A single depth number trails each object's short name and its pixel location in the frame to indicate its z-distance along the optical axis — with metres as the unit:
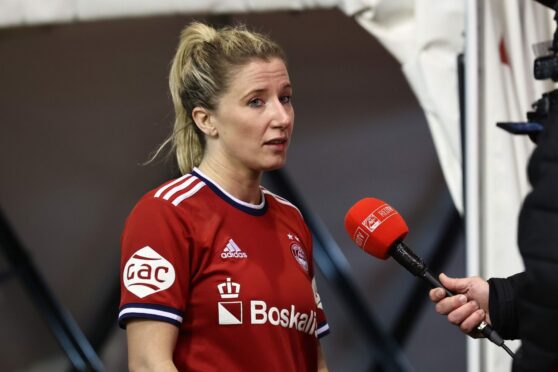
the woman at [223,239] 6.56
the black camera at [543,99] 6.38
